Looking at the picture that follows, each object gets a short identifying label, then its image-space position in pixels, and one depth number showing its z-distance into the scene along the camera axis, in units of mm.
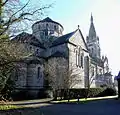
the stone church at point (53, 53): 21984
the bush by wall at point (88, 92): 20281
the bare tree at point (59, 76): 17773
